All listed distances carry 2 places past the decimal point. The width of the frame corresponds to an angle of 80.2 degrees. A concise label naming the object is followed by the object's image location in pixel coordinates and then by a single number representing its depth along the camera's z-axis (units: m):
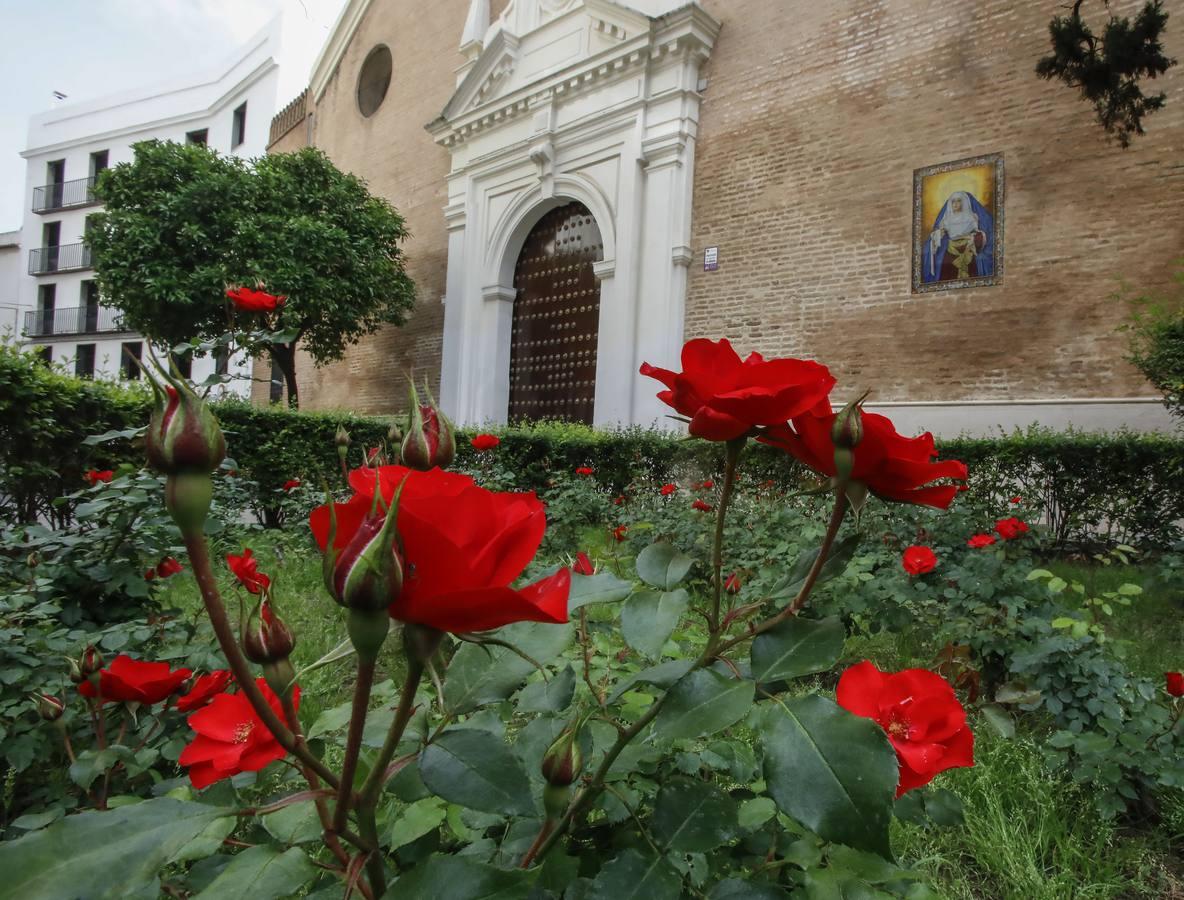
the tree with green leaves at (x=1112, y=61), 3.80
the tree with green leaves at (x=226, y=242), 10.94
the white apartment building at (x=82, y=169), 23.81
